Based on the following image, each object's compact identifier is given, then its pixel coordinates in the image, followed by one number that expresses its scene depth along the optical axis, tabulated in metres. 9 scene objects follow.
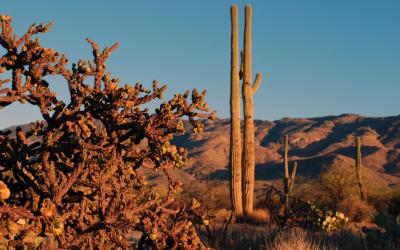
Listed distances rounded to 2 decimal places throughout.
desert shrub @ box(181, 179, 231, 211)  29.77
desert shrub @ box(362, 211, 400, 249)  7.52
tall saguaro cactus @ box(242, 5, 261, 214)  19.77
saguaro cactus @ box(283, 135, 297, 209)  24.62
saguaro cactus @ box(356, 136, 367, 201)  29.91
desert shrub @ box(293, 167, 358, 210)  29.80
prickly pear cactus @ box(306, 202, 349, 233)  11.88
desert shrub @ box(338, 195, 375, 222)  24.69
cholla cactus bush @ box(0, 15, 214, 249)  2.85
